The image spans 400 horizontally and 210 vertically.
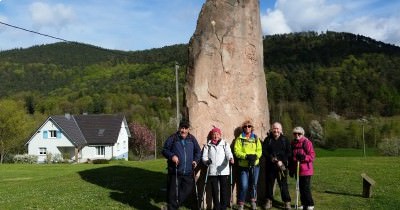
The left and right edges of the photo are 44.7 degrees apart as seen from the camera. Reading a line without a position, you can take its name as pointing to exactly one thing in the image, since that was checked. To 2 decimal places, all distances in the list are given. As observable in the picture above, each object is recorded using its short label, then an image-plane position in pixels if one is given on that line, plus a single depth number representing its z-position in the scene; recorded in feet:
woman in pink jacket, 37.23
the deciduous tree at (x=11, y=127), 192.44
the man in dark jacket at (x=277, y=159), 37.58
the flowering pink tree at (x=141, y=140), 251.60
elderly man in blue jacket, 35.96
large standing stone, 40.09
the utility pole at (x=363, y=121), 265.13
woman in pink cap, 36.27
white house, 212.43
